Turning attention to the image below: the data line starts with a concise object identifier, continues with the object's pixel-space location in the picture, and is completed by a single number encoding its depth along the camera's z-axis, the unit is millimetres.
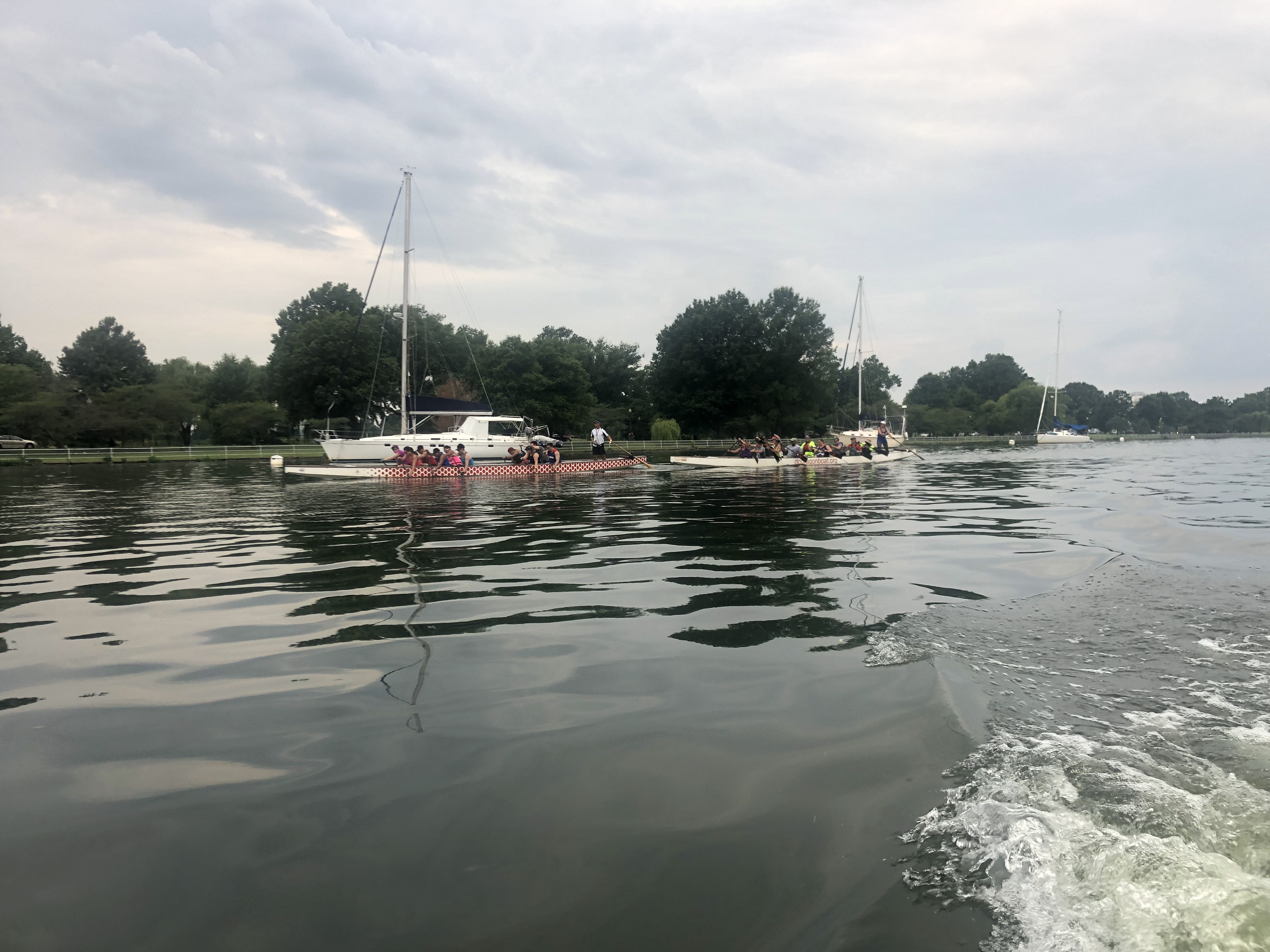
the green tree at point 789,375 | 71500
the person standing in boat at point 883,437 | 42469
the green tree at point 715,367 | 71375
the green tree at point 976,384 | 139125
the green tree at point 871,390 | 83250
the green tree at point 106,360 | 70062
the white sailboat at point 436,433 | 31172
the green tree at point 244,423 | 58500
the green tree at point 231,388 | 75625
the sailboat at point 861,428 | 50181
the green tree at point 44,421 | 48188
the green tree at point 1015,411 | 115688
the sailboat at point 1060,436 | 90375
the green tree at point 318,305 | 80438
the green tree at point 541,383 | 65562
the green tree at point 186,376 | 78375
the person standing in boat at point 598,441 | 36125
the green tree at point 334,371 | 61250
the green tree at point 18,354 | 76938
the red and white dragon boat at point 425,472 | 28484
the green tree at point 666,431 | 65062
